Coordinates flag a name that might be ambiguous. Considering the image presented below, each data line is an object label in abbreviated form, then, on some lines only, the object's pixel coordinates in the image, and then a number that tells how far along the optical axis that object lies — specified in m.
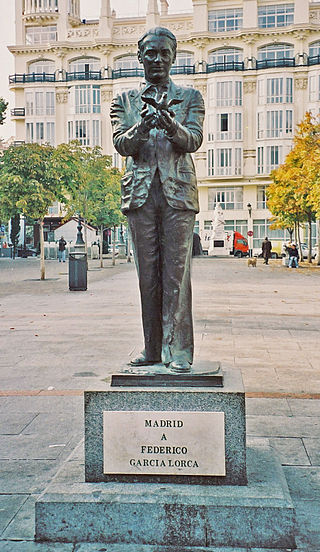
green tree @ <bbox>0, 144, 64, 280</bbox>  24.02
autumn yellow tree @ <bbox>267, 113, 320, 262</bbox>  30.73
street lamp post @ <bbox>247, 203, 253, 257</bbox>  65.51
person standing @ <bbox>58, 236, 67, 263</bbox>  47.66
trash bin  20.67
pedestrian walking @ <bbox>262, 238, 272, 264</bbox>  43.69
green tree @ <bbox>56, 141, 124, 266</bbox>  38.31
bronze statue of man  4.24
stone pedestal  3.65
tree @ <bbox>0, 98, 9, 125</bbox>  38.96
